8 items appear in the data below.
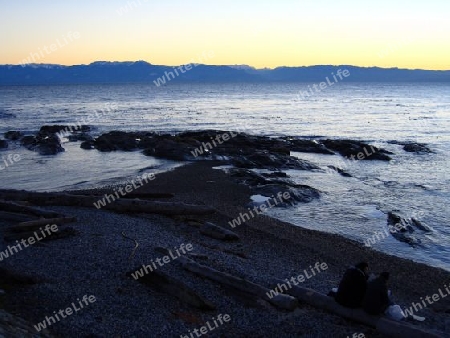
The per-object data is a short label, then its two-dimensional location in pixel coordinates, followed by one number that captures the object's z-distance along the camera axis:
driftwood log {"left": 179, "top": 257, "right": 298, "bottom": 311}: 11.38
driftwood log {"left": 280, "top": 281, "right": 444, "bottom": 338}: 10.16
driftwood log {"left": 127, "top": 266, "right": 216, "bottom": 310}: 11.16
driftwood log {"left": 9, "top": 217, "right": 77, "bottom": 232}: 15.27
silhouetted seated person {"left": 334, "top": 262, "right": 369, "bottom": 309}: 11.20
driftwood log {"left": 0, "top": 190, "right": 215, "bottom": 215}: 19.28
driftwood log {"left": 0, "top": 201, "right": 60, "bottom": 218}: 16.84
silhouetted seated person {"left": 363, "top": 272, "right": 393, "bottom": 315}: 10.90
